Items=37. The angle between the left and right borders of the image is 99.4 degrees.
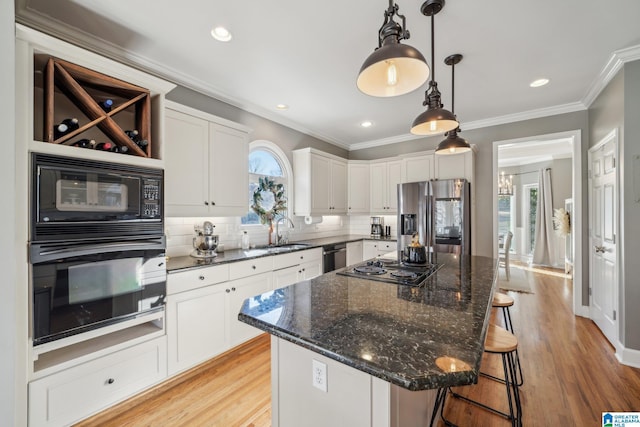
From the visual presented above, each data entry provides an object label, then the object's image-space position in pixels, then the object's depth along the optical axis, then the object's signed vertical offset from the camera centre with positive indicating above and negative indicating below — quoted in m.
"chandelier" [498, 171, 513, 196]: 6.95 +0.70
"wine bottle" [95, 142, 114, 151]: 1.83 +0.46
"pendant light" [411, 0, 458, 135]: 1.76 +0.64
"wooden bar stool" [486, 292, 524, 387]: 2.13 -0.71
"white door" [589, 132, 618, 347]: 2.66 -0.24
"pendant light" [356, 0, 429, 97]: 1.13 +0.68
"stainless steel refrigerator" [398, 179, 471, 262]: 3.79 -0.01
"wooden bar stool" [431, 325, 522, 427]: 1.54 -0.79
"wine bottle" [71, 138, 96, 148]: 1.76 +0.47
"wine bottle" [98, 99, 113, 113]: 1.88 +0.77
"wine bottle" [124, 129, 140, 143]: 2.02 +0.60
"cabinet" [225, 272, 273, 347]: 2.57 -0.82
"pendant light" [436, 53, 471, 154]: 2.37 +0.62
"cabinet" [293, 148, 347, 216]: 4.11 +0.50
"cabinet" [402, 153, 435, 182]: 4.26 +0.74
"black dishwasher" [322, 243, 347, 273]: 3.87 -0.64
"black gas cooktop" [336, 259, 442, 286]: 1.69 -0.40
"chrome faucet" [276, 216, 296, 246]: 3.78 -0.30
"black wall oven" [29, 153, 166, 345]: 1.54 -0.19
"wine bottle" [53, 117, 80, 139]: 1.67 +0.54
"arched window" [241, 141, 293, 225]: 3.61 +0.66
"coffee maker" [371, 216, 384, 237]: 5.22 -0.26
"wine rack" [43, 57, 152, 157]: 1.63 +0.82
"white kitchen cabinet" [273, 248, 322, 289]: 3.10 -0.65
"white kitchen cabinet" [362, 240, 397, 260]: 4.61 -0.59
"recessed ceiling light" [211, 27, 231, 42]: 2.07 +1.41
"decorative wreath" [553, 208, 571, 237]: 6.05 -0.20
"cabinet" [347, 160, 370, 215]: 5.01 +0.51
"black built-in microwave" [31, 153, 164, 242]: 1.55 +0.10
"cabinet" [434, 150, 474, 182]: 3.92 +0.71
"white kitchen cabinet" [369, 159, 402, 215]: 4.71 +0.51
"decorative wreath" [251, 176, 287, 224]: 3.55 +0.18
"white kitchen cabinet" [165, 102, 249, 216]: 2.45 +0.50
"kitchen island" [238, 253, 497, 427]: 0.80 -0.43
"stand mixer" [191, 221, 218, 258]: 2.67 -0.28
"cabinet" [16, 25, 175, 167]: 1.52 +0.79
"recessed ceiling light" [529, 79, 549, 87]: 2.90 +1.42
